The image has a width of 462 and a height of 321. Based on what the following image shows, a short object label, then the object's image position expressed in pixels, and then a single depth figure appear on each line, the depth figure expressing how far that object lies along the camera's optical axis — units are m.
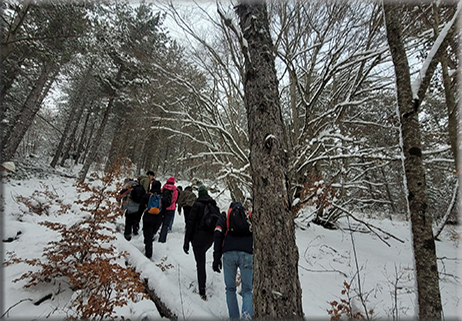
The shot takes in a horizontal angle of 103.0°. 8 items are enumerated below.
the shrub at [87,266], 2.19
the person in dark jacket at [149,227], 4.28
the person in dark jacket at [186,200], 5.71
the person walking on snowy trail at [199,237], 3.41
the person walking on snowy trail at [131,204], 4.83
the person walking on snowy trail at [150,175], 6.04
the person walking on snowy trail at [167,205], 5.24
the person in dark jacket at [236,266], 2.77
